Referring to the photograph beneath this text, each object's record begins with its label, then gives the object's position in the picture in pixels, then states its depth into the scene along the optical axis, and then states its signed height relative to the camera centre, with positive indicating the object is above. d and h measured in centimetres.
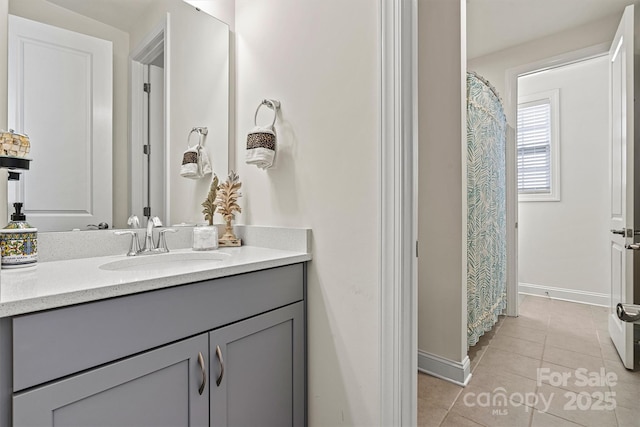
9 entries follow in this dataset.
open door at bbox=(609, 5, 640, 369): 199 +24
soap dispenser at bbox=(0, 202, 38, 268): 94 -9
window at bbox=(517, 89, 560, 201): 365 +77
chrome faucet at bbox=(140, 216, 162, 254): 136 -10
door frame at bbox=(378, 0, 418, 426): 112 +2
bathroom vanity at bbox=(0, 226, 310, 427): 69 -35
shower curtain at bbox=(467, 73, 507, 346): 215 +5
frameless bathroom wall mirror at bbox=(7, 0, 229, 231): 114 +45
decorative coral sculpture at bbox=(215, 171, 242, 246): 159 +5
